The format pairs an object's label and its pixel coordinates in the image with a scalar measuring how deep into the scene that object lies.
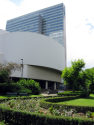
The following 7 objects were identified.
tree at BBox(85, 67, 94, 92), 27.50
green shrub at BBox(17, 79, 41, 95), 24.59
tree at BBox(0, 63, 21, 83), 22.17
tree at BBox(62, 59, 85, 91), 27.58
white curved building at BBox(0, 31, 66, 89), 38.28
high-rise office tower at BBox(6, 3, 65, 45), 79.56
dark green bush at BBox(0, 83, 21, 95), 20.47
